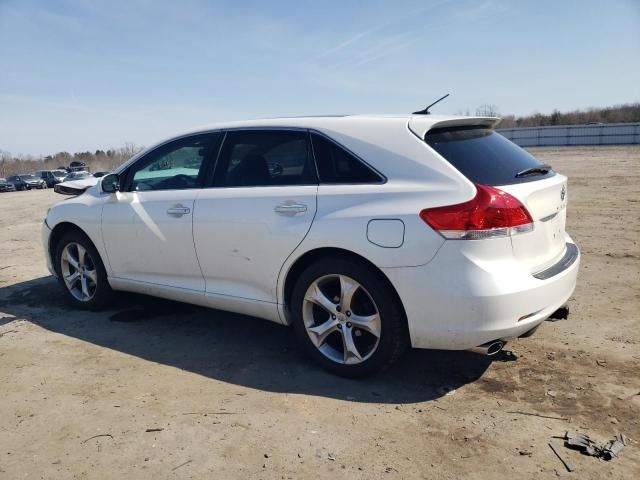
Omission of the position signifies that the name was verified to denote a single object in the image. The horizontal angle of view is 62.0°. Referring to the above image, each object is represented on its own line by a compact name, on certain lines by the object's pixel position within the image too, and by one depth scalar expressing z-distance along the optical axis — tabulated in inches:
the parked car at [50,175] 1645.9
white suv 119.9
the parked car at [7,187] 1571.1
